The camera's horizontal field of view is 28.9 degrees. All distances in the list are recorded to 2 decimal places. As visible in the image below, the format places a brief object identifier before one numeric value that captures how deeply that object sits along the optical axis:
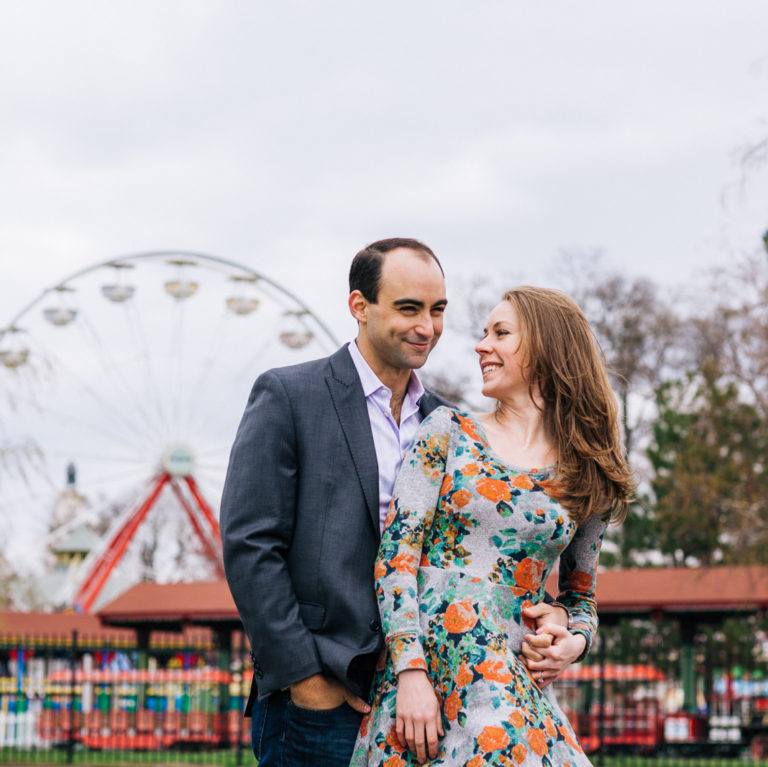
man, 3.79
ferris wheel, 20.83
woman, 3.62
